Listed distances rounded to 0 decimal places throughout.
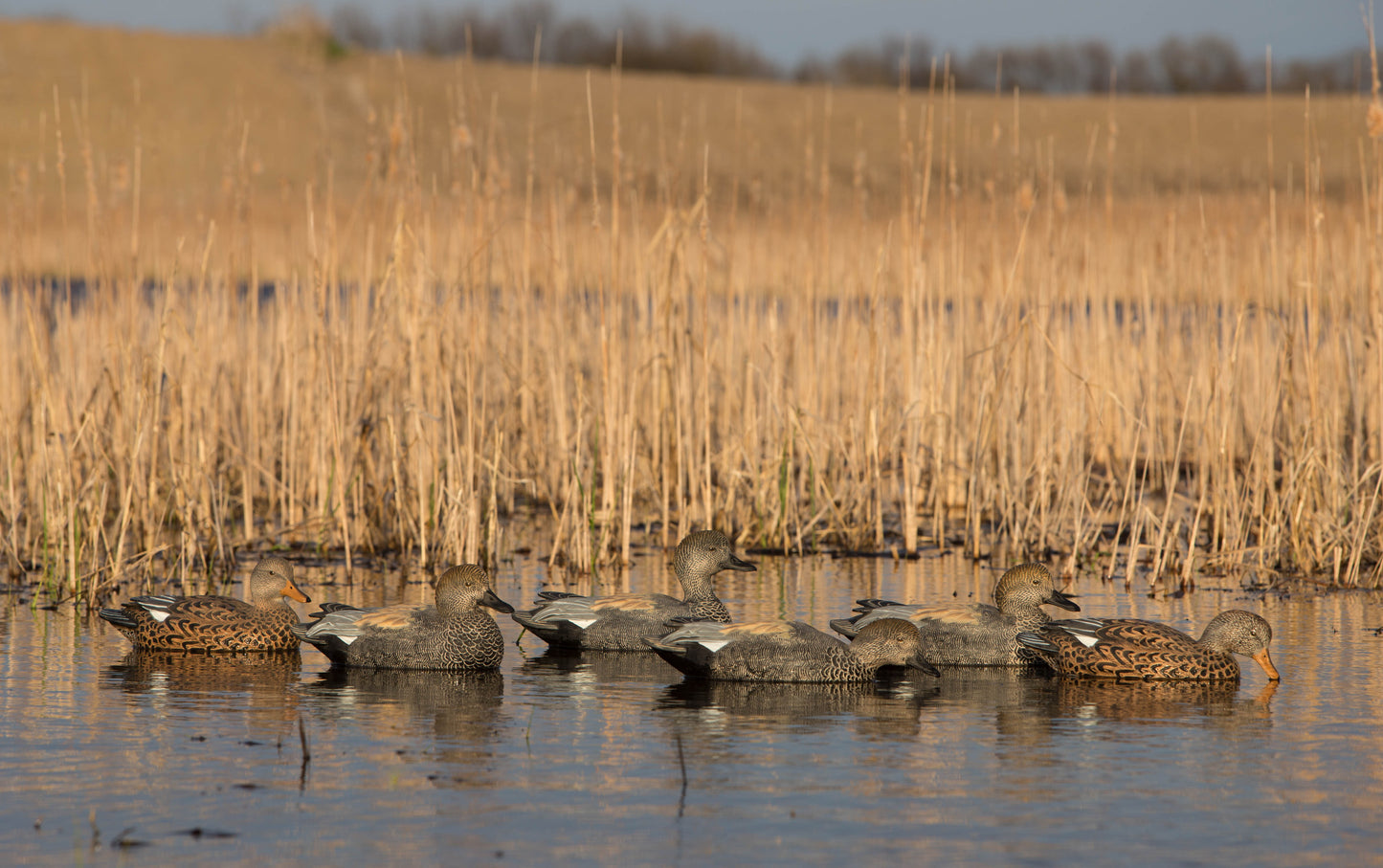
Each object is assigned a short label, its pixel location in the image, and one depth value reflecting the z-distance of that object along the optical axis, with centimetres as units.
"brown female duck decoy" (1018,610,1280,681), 1407
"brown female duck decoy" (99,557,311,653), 1508
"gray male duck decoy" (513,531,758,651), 1524
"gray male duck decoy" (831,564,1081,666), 1497
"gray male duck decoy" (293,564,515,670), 1446
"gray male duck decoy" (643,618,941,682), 1402
